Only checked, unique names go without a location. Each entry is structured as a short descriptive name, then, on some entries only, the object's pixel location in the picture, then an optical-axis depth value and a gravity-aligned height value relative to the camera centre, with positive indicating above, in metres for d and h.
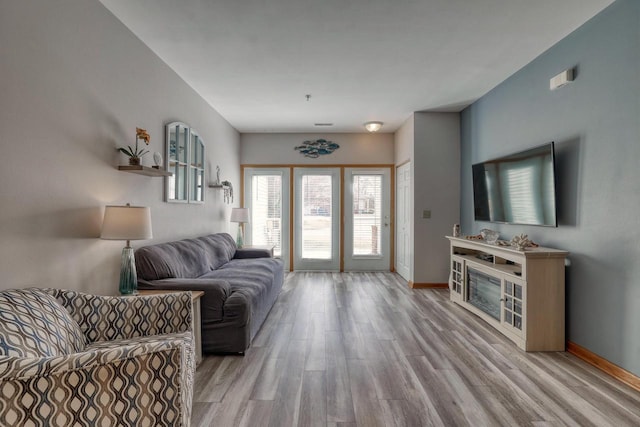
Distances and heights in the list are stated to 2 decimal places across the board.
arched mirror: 3.51 +0.55
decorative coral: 3.01 -0.29
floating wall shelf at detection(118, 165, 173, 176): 2.64 +0.34
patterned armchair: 1.13 -0.61
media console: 2.87 -0.77
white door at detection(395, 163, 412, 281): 5.50 -0.17
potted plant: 2.67 +0.52
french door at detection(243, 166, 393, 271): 6.36 -0.08
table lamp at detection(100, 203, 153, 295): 2.25 -0.11
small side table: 2.58 -0.85
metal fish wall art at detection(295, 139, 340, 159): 6.34 +1.21
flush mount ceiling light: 5.51 +1.42
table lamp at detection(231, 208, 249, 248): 5.50 -0.06
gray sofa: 2.73 -0.67
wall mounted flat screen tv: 3.00 +0.24
